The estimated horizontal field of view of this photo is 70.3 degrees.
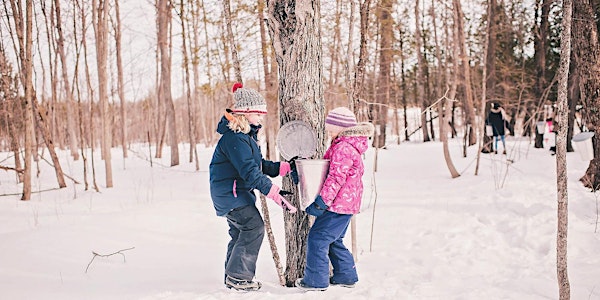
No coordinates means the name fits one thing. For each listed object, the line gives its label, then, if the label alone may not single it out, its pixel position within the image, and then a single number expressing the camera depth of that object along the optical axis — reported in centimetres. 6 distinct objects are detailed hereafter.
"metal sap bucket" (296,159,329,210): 329
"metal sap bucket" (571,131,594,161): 662
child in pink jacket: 338
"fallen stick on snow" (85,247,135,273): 430
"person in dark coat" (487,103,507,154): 1201
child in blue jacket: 323
